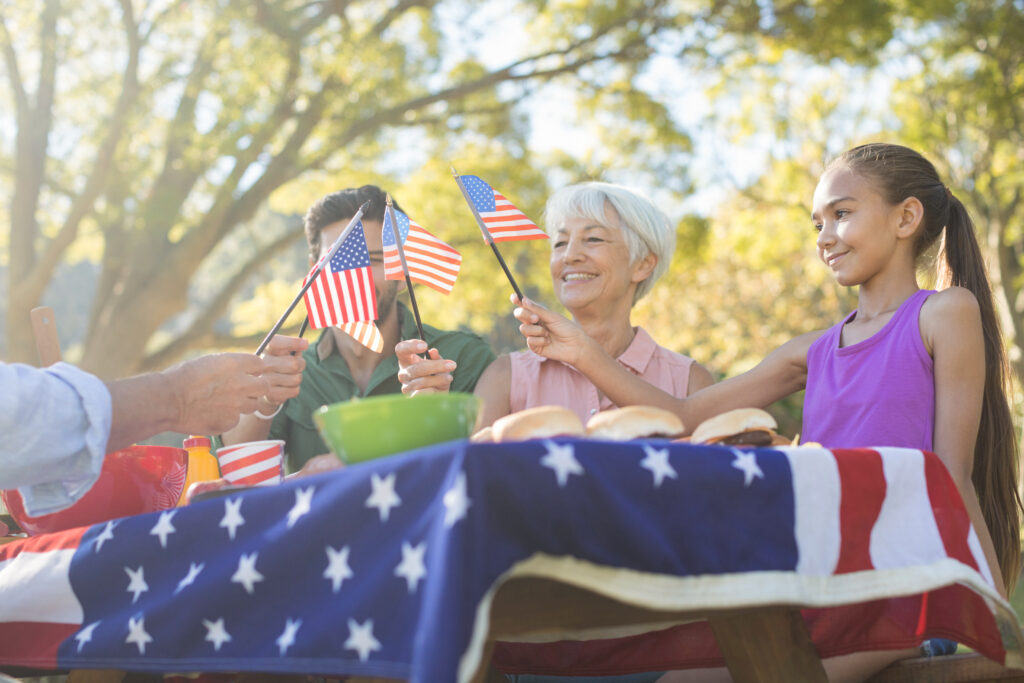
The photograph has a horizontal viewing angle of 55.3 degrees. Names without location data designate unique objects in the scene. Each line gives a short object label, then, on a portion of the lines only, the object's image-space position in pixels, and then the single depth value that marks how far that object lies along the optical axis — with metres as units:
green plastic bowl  1.51
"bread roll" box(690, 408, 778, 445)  1.75
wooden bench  2.01
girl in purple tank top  2.24
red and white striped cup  2.09
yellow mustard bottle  2.25
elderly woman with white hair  3.13
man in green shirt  3.48
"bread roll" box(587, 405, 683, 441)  1.65
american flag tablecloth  1.25
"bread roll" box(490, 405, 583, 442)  1.62
